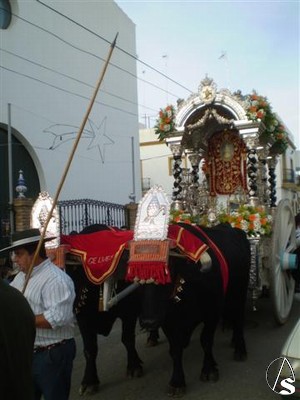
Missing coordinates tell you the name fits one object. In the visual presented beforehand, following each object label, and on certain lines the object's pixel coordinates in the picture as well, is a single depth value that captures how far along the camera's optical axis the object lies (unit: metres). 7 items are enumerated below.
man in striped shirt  3.06
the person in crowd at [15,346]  1.72
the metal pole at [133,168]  16.61
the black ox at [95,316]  4.57
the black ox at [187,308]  4.13
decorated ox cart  6.57
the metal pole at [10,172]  9.86
